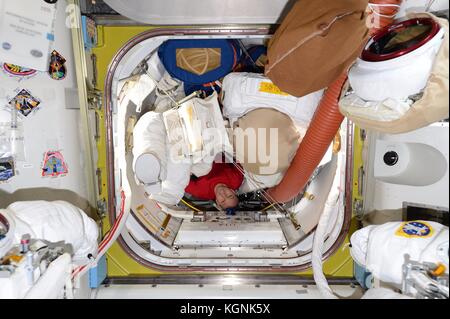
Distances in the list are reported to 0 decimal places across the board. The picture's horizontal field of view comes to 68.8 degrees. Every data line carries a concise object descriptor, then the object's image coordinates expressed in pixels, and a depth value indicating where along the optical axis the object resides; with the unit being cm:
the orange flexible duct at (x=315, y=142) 212
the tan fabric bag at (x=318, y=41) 169
